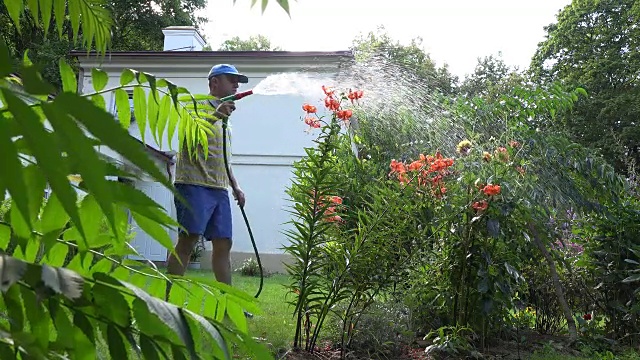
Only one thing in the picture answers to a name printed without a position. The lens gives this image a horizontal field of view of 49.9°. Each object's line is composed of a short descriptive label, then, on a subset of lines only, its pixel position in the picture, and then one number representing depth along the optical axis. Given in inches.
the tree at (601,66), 1066.1
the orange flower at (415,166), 160.7
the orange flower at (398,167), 164.1
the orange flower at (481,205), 165.9
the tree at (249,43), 1777.8
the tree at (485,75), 1437.0
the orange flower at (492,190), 163.5
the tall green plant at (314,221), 151.0
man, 166.7
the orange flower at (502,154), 184.2
